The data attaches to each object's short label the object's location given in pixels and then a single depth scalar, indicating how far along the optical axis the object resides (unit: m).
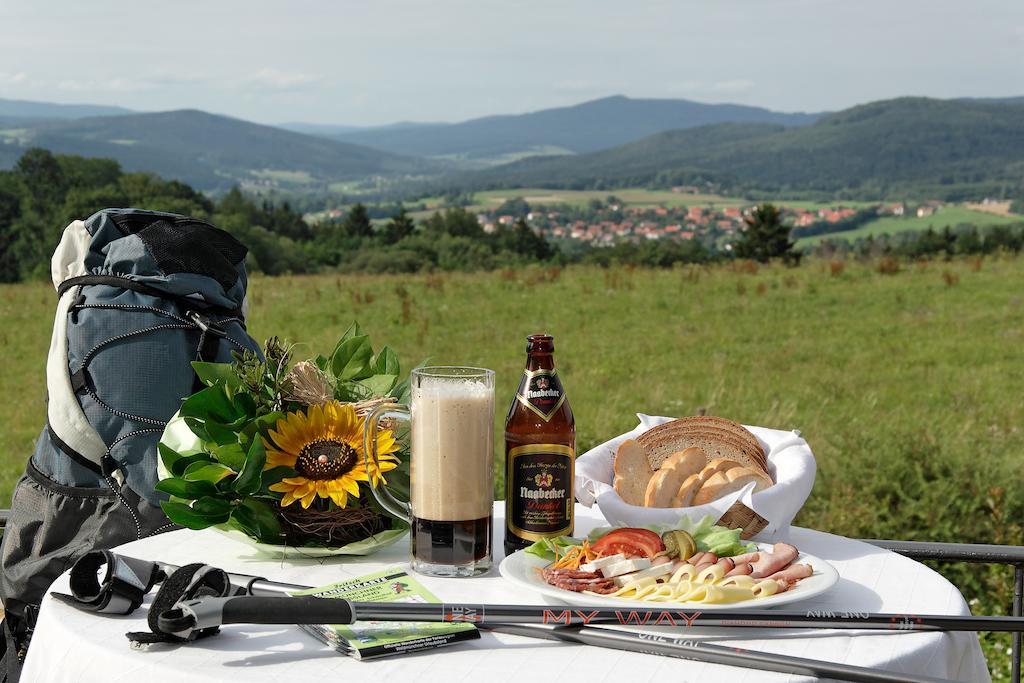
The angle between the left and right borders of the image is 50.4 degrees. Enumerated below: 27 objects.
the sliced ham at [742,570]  1.85
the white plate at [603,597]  1.74
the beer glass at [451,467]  1.90
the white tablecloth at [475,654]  1.56
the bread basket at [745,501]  2.09
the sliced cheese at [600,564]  1.85
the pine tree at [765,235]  42.50
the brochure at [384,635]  1.62
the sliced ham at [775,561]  1.87
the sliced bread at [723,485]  2.18
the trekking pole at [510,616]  1.61
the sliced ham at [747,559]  1.90
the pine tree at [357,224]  57.31
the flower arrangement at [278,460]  2.02
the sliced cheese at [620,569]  1.85
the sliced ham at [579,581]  1.82
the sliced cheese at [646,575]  1.84
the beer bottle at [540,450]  1.99
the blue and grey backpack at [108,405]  2.89
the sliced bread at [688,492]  2.19
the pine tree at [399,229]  54.12
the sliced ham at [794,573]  1.84
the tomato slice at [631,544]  1.91
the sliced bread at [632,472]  2.28
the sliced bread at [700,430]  2.38
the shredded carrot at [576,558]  1.89
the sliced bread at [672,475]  2.21
